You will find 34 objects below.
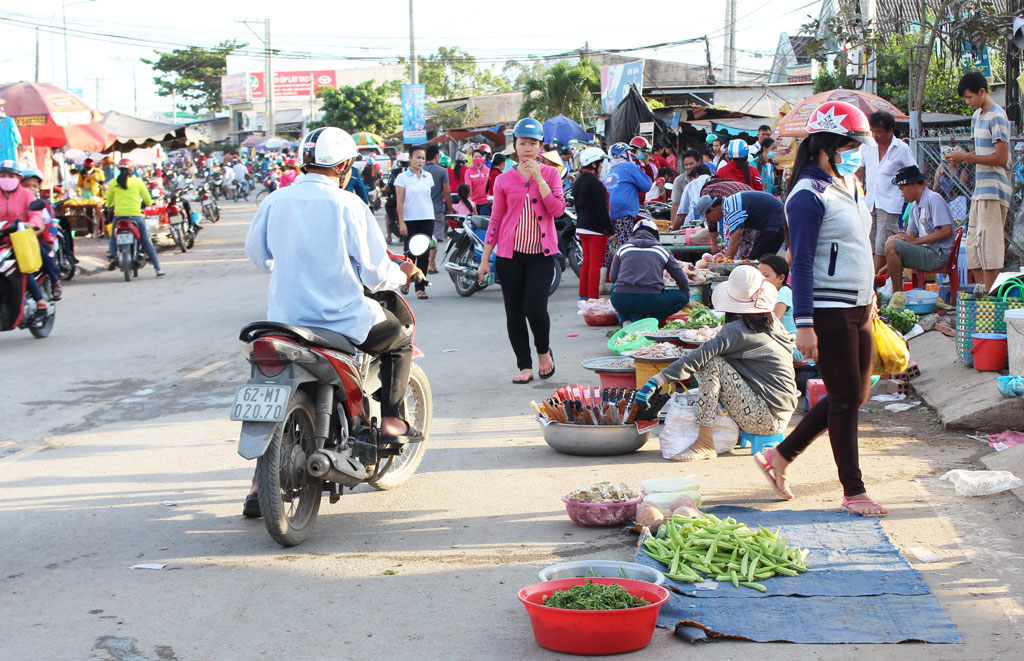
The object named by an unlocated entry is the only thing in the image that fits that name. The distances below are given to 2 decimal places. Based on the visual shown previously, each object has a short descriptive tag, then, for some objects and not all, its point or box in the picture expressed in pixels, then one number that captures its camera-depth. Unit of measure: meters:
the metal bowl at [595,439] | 6.44
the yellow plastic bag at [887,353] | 5.50
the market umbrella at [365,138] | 48.91
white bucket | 6.95
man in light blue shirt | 5.00
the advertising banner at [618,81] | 28.84
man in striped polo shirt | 8.90
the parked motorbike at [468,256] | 14.91
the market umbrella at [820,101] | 15.04
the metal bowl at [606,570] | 4.08
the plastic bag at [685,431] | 6.39
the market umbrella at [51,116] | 20.64
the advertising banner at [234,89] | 87.88
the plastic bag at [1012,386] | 6.61
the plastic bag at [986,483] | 5.36
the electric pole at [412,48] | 44.91
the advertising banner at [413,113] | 39.69
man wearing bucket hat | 10.07
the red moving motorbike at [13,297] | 11.65
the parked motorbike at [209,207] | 32.38
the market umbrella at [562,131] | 27.06
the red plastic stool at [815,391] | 7.00
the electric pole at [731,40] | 36.28
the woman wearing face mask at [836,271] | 4.91
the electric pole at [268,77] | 61.19
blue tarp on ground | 3.75
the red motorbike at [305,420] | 4.60
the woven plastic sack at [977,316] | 7.34
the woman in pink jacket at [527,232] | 8.43
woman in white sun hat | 6.25
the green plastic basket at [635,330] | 8.81
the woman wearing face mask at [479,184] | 22.84
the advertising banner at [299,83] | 92.44
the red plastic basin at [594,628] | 3.59
